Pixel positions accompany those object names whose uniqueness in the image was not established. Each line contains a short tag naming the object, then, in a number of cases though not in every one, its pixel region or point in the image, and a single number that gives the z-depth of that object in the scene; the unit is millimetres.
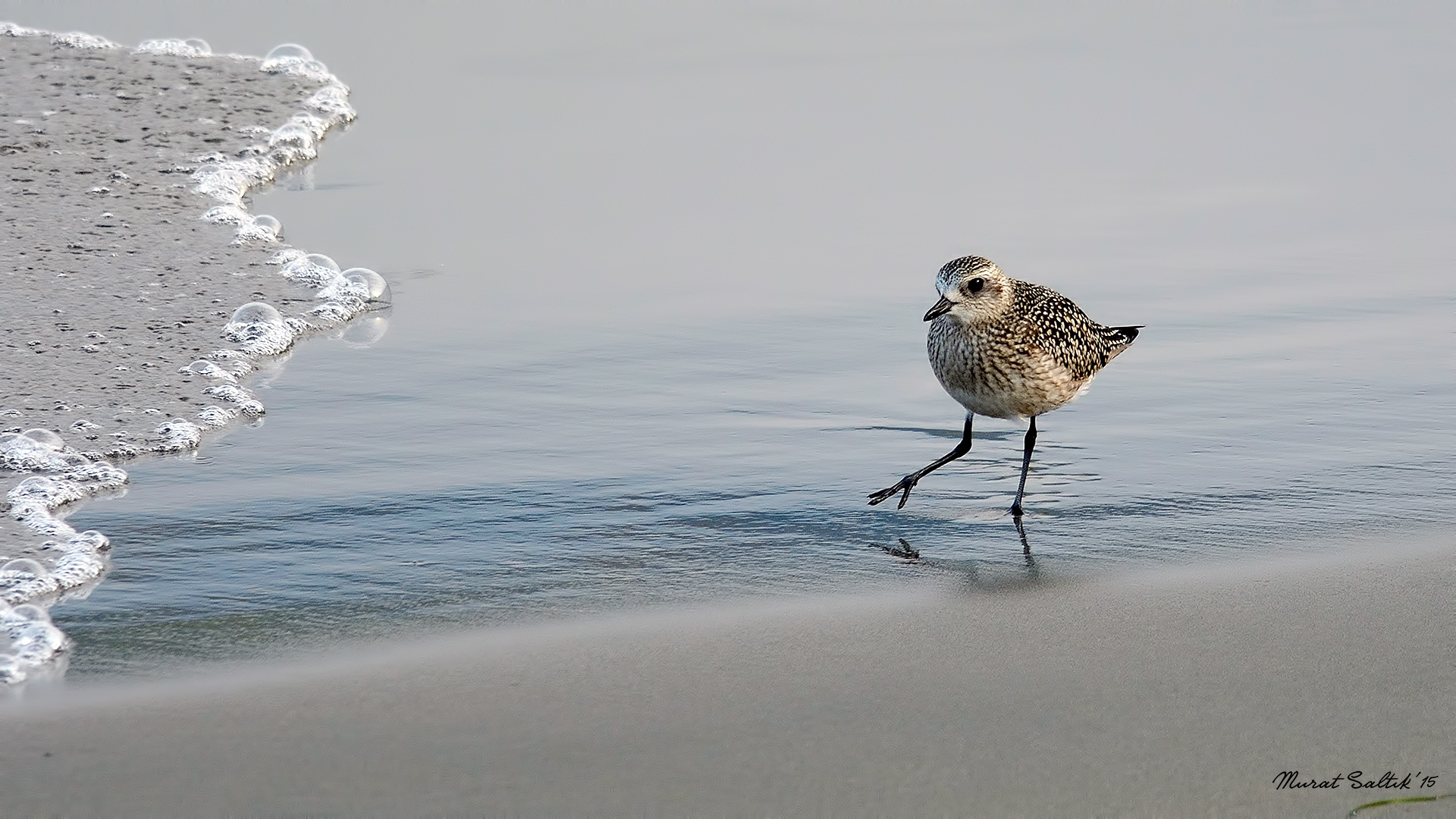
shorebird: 12437
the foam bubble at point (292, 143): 23125
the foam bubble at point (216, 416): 13266
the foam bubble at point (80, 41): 27891
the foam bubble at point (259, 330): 15484
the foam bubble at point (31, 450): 11973
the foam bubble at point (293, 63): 27312
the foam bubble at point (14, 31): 28422
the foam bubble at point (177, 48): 28172
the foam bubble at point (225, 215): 19766
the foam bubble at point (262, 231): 19109
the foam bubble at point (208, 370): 14375
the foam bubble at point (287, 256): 18297
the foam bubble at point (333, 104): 24969
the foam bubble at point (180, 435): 12656
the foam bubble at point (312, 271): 17516
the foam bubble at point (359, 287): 16984
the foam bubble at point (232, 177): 21016
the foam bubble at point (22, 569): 9906
